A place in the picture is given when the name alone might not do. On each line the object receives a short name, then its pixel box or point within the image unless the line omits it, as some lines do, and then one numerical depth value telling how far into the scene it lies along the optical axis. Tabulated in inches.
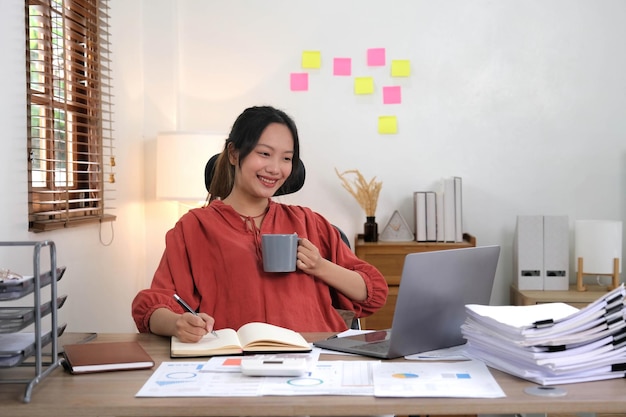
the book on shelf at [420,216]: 144.1
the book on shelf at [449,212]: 142.9
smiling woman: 73.2
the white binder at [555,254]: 136.6
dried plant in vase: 145.9
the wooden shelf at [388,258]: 136.9
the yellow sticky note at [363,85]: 151.7
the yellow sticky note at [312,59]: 152.1
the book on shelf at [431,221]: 144.3
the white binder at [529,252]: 137.3
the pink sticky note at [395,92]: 151.9
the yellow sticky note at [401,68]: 151.2
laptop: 55.2
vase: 145.6
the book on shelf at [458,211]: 142.9
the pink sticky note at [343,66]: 152.1
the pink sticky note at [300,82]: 152.6
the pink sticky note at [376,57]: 151.6
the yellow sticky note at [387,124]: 151.9
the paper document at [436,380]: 47.5
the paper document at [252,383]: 47.8
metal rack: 49.4
